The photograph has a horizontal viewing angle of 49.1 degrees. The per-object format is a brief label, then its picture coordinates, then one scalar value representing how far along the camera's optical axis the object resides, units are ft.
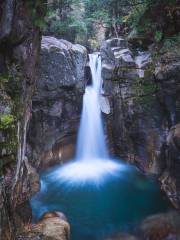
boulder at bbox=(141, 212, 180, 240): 19.31
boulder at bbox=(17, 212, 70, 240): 16.63
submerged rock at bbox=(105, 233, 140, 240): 19.97
